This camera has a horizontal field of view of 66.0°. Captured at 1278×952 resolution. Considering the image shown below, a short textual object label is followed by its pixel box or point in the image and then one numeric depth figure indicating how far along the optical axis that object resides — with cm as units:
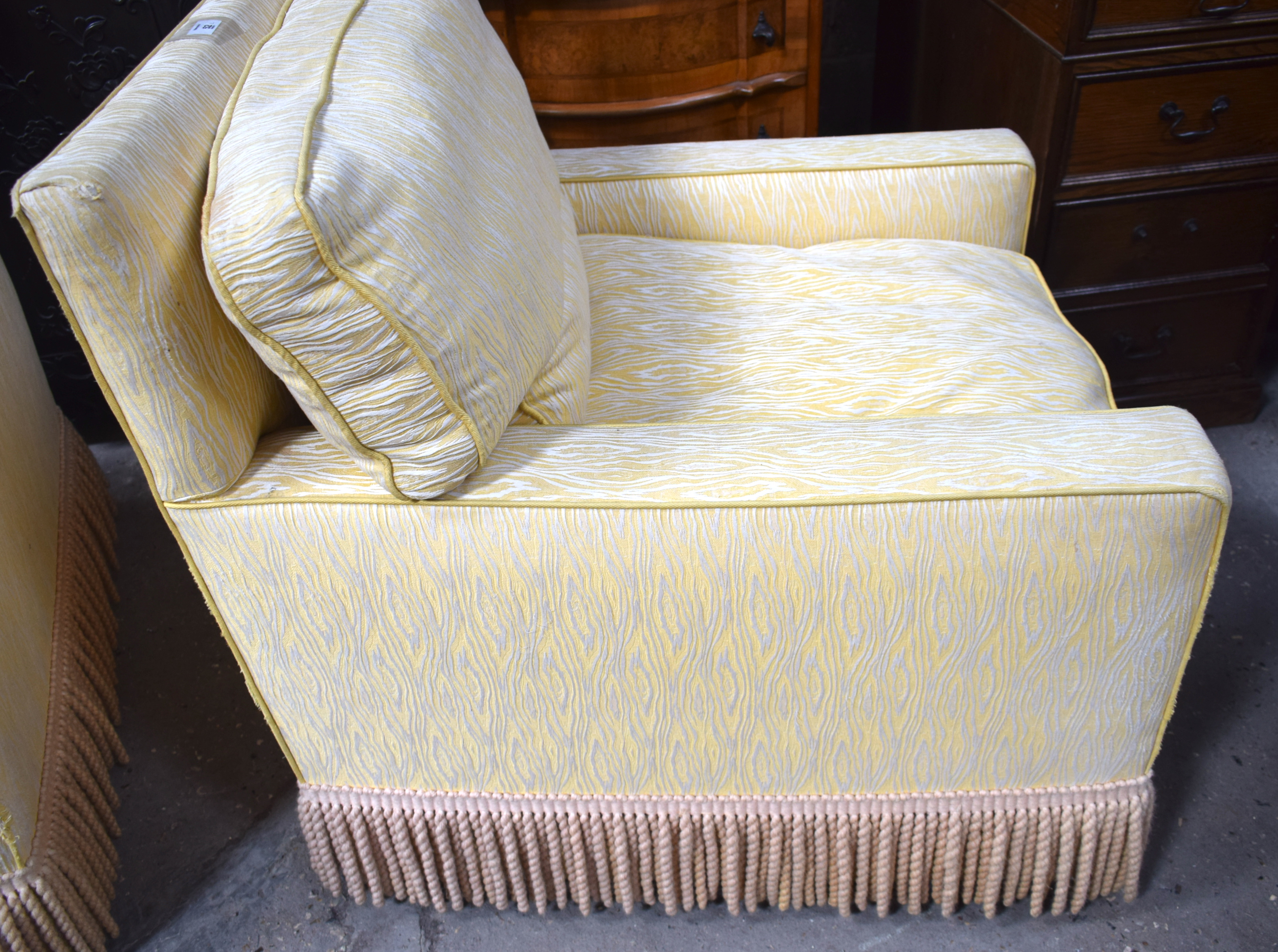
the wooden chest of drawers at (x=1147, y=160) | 130
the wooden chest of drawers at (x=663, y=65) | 150
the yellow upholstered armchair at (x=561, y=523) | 68
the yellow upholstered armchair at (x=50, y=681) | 92
